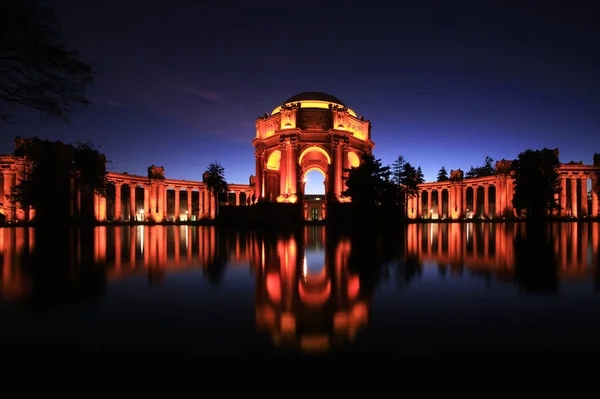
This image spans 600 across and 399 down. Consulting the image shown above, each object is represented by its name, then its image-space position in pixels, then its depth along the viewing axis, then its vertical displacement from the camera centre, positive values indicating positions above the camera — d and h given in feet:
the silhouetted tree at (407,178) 151.02 +12.55
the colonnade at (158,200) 194.29 +4.38
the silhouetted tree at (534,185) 138.31 +8.11
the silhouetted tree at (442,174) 349.59 +31.99
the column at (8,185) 137.49 +9.98
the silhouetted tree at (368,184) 103.86 +6.68
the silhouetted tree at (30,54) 24.88 +12.50
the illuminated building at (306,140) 153.58 +31.89
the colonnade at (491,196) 203.62 +5.55
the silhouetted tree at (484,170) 334.73 +34.86
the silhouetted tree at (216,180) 199.21 +15.87
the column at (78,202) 132.61 +2.46
